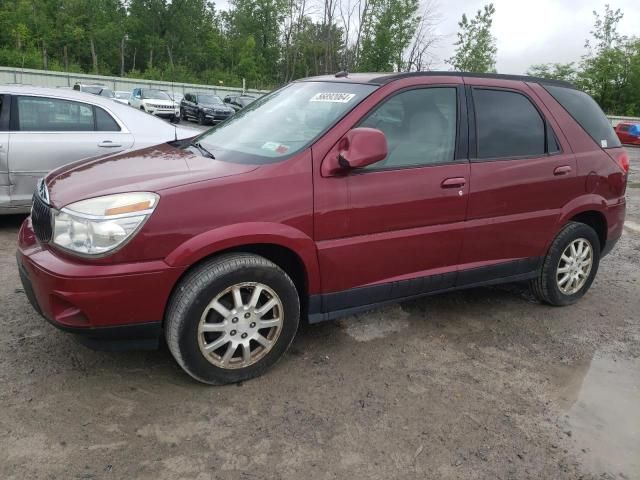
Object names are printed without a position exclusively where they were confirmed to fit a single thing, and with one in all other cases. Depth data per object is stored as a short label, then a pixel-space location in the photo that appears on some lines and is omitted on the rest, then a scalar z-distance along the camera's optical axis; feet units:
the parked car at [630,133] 86.84
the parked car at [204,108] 83.71
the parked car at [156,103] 86.02
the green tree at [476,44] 115.65
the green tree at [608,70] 147.74
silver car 18.30
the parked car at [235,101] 98.73
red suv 8.92
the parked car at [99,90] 79.07
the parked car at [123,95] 89.48
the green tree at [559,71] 154.30
